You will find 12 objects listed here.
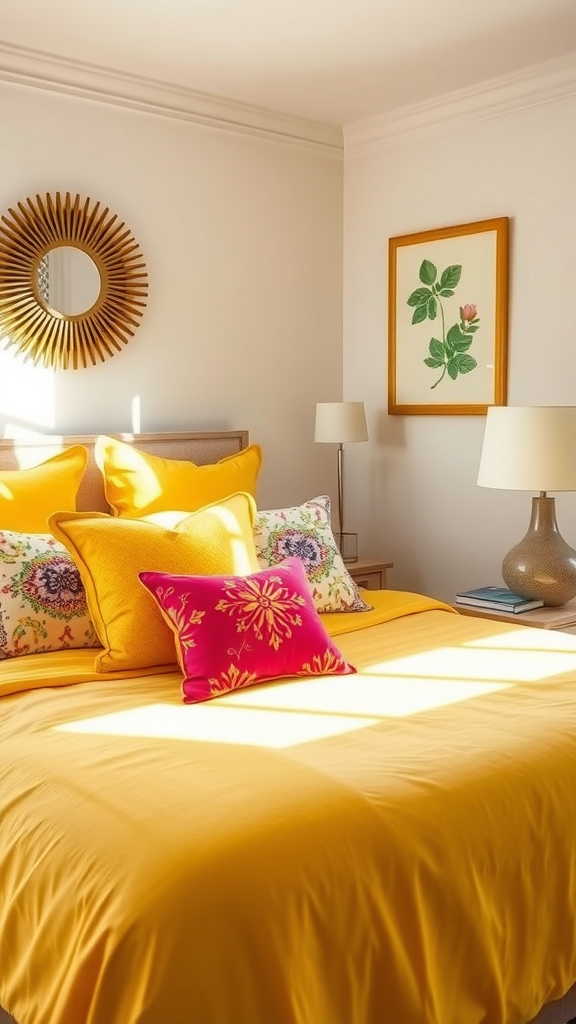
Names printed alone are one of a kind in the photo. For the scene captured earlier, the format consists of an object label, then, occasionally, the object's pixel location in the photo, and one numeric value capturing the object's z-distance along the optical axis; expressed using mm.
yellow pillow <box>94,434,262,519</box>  3527
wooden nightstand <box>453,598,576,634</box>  3305
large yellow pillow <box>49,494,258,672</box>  2688
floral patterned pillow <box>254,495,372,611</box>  3281
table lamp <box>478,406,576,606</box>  3312
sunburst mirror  3557
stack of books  3428
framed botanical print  3932
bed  1572
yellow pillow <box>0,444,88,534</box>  3156
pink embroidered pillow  2480
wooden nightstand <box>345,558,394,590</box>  4055
